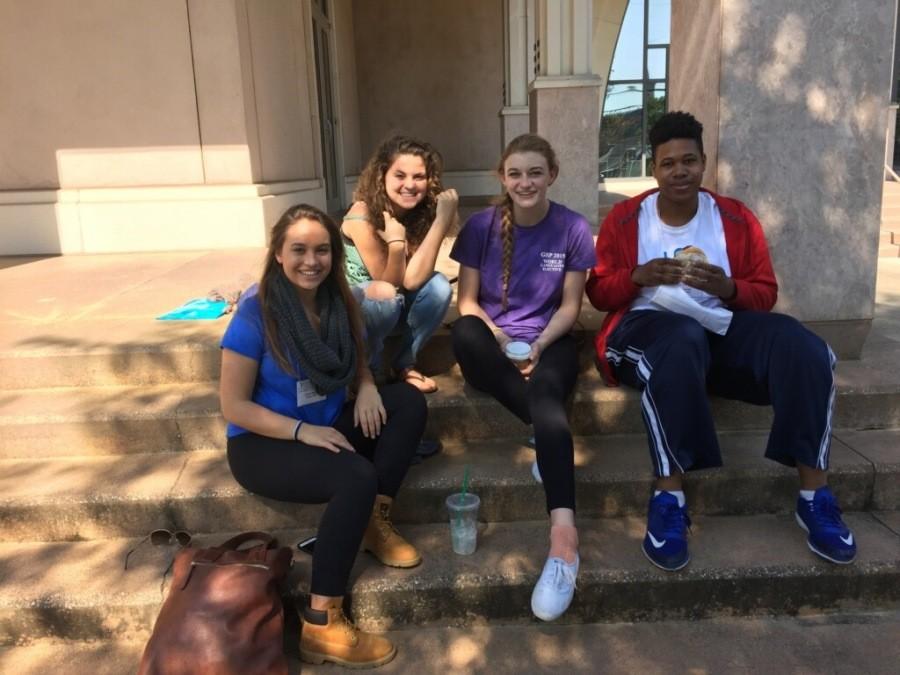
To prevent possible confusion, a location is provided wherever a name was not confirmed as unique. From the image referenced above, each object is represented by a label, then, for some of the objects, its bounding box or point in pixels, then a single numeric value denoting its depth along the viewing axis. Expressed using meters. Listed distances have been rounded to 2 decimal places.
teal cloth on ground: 3.81
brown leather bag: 2.03
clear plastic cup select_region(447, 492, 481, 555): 2.53
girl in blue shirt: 2.24
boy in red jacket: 2.44
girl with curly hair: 2.92
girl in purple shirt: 2.74
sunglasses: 2.54
